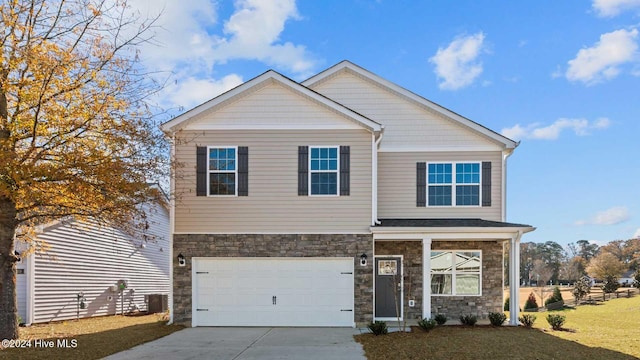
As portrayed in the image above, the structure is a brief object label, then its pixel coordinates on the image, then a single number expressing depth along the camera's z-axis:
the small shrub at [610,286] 30.27
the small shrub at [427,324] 12.63
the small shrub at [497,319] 13.60
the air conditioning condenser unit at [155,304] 19.05
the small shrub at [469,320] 13.64
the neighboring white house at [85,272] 14.66
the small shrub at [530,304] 24.14
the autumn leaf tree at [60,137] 10.66
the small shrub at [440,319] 13.58
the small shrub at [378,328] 12.04
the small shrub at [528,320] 13.64
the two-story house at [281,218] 13.80
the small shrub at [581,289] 27.66
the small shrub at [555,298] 25.00
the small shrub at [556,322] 13.32
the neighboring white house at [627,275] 71.94
